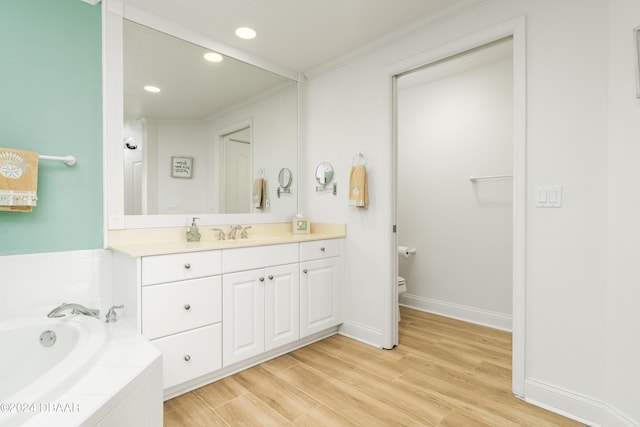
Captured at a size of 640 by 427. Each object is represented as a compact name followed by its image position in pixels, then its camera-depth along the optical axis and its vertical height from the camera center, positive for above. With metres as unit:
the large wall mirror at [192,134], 2.18 +0.60
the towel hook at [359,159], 2.74 +0.43
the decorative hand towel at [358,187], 2.63 +0.18
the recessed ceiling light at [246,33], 2.41 +1.31
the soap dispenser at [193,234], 2.37 -0.17
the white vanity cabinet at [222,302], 1.81 -0.58
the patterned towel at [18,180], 1.68 +0.16
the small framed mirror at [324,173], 2.98 +0.34
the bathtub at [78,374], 0.92 -0.58
